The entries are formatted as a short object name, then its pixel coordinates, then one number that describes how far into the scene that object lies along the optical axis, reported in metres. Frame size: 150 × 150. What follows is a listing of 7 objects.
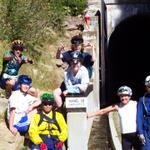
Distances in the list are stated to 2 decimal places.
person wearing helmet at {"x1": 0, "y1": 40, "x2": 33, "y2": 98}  8.08
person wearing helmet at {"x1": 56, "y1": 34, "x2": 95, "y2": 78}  8.02
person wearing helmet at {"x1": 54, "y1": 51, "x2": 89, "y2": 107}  7.67
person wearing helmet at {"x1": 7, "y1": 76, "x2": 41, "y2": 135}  7.12
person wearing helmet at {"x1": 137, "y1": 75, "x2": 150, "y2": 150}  6.51
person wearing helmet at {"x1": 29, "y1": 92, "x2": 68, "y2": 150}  6.79
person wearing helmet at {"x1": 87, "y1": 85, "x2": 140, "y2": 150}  6.88
